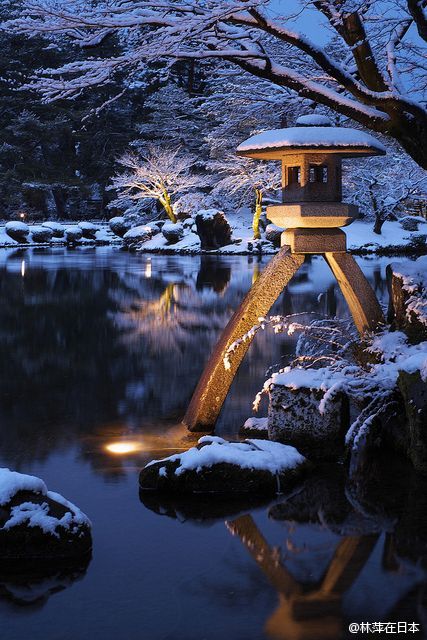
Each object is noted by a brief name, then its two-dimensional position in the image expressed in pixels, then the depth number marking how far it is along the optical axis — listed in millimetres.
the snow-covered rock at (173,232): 38875
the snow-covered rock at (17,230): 43438
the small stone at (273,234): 36375
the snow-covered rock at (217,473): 6070
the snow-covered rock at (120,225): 44656
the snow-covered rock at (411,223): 37844
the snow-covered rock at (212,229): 35906
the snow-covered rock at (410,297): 7289
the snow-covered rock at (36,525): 4824
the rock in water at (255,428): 7609
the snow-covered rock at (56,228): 45156
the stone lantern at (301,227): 7312
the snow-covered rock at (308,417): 6883
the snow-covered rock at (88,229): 45500
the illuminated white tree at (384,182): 34562
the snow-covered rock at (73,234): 44438
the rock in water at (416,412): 6203
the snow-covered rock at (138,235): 40781
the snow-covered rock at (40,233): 44500
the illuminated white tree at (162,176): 41500
